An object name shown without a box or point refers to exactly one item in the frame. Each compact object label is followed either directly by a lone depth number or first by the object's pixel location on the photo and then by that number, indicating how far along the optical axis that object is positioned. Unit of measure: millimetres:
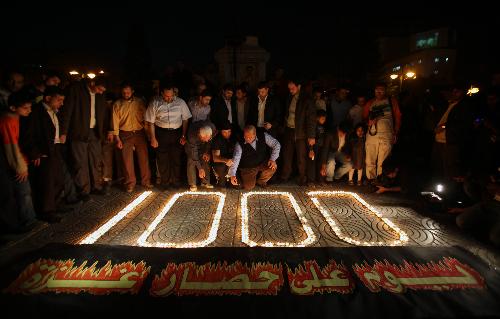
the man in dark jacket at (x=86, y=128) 5125
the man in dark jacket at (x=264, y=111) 6051
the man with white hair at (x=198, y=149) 5719
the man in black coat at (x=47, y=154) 4168
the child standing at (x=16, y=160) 3805
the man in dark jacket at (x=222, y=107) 5961
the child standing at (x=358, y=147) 6008
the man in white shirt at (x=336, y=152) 6193
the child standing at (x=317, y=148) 6059
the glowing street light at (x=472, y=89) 10949
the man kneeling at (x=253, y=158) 5809
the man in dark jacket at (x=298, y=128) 5910
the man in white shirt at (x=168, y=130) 5660
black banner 2527
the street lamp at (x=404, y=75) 16369
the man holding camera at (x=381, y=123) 5871
